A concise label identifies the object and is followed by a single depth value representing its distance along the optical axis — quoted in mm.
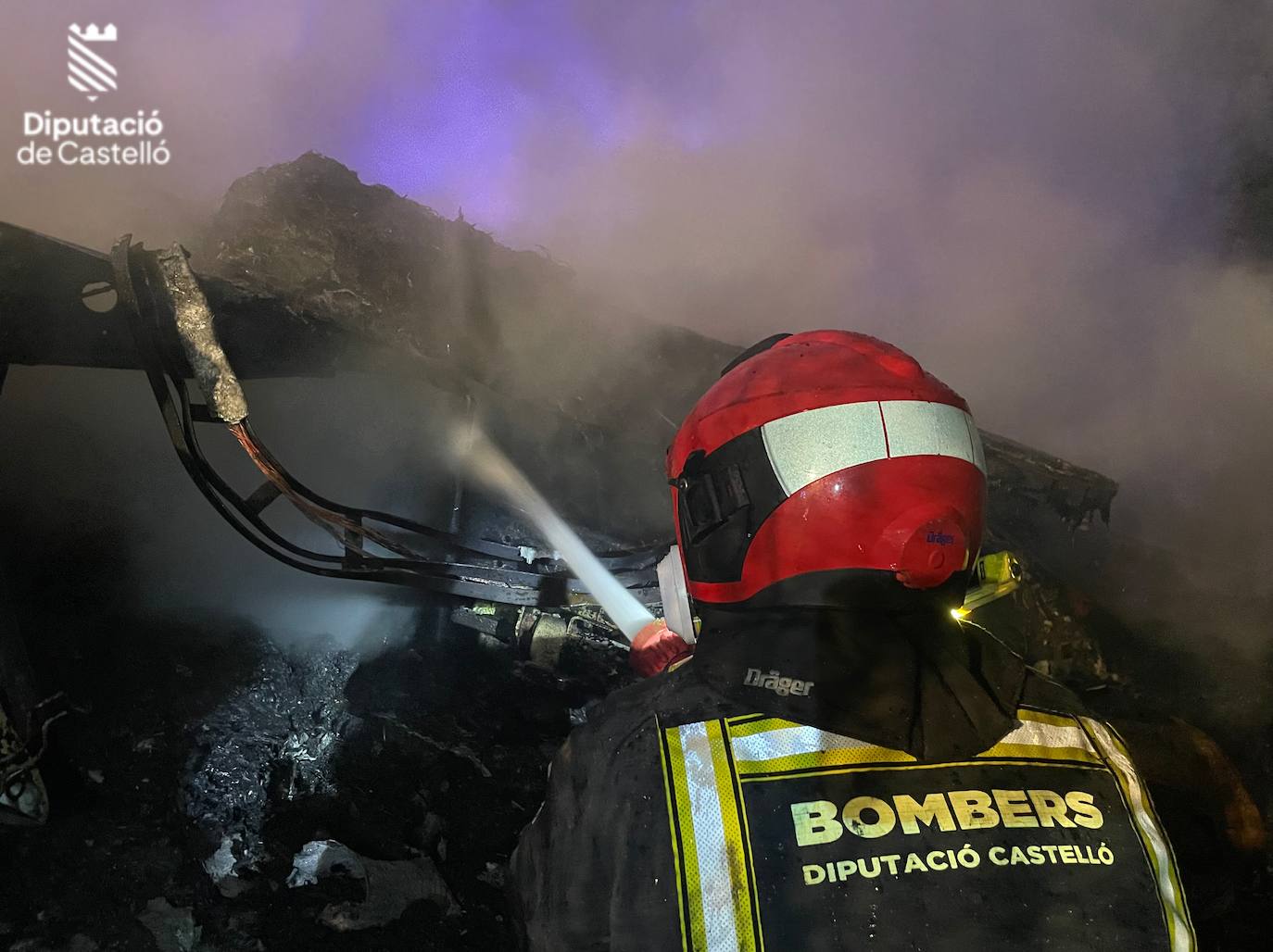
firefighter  1271
